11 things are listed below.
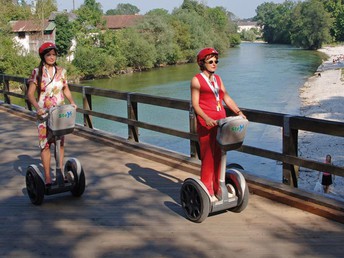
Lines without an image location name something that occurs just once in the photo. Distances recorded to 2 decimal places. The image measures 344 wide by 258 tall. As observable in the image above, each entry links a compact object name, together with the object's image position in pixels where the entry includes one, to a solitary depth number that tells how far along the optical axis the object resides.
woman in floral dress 4.77
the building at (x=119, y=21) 88.94
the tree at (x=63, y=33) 58.94
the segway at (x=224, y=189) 4.04
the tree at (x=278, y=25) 137.12
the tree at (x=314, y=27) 99.06
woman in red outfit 4.18
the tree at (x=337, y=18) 113.88
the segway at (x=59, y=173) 4.64
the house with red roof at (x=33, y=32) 59.75
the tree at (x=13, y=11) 59.47
